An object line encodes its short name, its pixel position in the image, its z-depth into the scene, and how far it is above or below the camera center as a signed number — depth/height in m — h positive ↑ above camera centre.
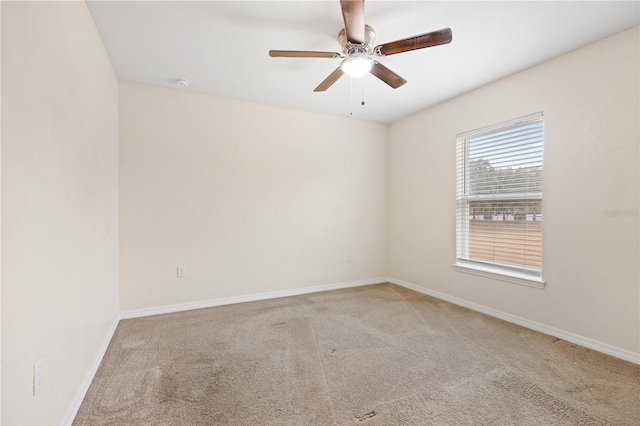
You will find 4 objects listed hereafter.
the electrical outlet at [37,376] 1.23 -0.71
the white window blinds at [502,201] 2.84 +0.10
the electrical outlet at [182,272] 3.31 -0.69
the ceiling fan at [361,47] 1.68 +1.10
